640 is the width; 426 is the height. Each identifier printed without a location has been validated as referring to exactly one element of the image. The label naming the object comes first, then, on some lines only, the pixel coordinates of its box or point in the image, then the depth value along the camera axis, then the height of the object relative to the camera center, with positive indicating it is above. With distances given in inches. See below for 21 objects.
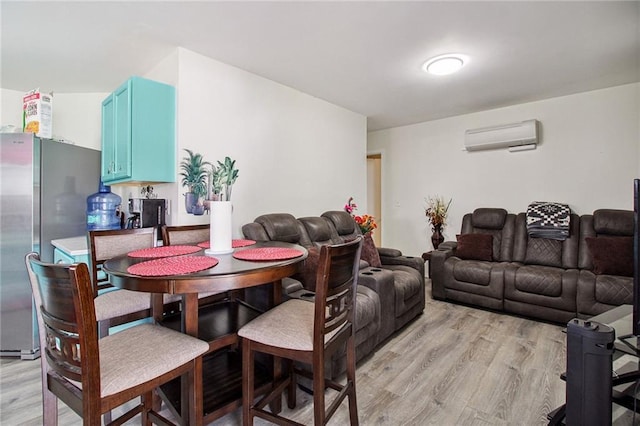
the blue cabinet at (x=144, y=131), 94.4 +27.8
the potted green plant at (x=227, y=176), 68.3 +9.0
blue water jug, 113.6 +1.8
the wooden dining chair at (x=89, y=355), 36.7 -21.4
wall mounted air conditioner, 145.8 +40.6
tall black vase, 175.2 -14.2
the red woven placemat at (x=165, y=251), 66.2 -8.8
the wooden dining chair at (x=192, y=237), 82.0 -6.6
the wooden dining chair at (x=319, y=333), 50.0 -22.3
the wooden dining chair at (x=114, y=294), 66.4 -19.7
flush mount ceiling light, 103.6 +55.0
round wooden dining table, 46.6 -10.7
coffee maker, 97.9 +0.4
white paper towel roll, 67.8 -3.3
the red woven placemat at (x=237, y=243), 80.4 -8.4
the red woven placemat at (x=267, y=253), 61.4 -9.0
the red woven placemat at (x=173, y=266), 48.8 -9.5
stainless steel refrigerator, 95.0 -3.7
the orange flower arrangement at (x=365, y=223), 146.7 -4.8
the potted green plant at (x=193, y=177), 91.5 +12.4
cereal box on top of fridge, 104.9 +36.5
